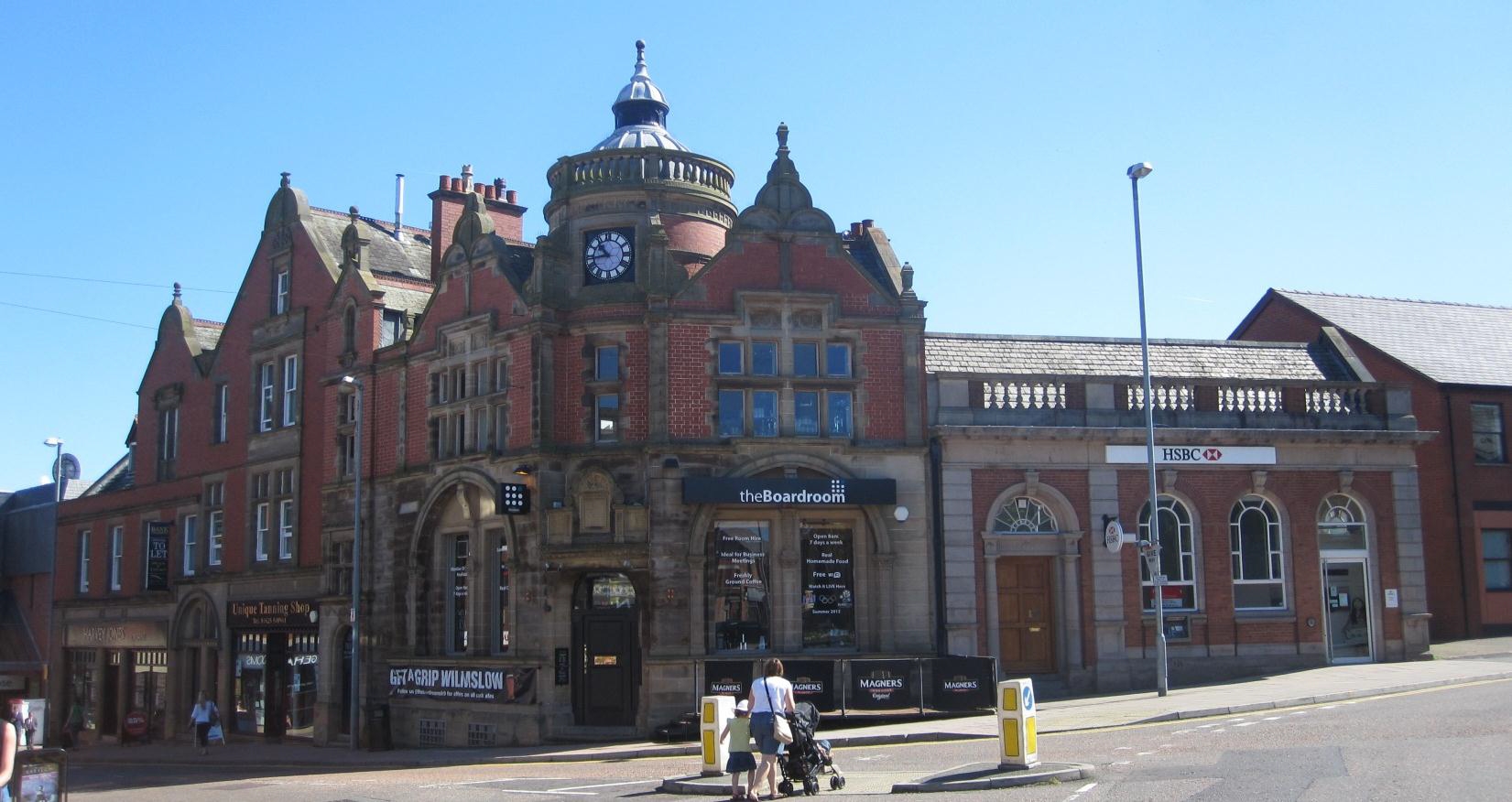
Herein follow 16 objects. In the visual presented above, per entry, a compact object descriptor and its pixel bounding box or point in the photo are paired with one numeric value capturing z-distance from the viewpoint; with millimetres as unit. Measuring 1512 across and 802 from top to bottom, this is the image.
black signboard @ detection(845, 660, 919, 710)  24406
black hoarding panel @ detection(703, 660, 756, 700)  24922
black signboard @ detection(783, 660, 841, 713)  24469
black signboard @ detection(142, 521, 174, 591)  40312
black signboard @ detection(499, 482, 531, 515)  26984
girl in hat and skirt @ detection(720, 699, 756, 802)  16125
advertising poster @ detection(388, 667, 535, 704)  27203
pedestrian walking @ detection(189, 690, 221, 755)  32688
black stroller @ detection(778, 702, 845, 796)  16312
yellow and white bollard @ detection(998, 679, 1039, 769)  16344
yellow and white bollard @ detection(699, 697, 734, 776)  18281
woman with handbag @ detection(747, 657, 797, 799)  15930
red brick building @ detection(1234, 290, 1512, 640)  32031
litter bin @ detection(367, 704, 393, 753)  30000
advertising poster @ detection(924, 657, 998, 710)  24516
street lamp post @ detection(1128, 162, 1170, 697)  24812
